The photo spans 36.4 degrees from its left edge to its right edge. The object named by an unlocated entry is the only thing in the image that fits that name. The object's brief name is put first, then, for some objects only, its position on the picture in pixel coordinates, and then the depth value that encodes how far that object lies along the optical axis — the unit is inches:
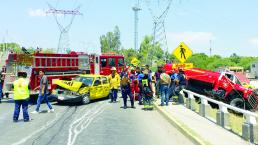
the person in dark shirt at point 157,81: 825.5
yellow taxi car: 735.7
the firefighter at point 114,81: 751.9
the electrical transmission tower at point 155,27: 1979.6
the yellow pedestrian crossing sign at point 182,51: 749.9
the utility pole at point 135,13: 3069.6
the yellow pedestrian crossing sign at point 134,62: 1385.3
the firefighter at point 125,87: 678.5
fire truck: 767.7
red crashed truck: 717.9
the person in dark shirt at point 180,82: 720.3
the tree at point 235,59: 4736.7
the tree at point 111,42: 4411.9
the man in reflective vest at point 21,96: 518.0
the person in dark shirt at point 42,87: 615.8
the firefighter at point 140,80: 675.2
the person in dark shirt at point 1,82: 788.9
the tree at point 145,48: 3715.1
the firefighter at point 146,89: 666.8
